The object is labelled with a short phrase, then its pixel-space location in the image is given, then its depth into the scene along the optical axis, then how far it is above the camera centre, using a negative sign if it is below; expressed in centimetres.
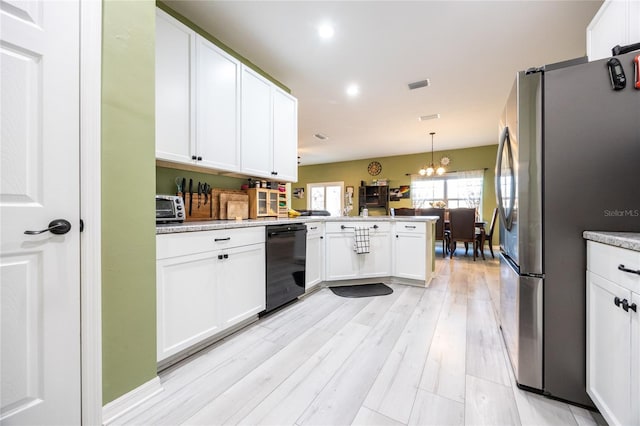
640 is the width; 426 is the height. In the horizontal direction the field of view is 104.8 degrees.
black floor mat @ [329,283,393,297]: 287 -95
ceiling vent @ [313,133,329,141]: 545 +173
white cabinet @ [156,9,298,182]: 180 +91
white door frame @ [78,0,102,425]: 106 +2
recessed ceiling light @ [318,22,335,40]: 217 +164
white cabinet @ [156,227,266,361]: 143 -48
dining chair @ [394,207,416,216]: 577 +1
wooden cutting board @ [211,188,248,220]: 239 +11
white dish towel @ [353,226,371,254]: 310 -35
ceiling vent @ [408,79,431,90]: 312 +166
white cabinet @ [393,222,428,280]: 306 -48
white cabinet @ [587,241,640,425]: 87 -49
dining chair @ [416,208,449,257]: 539 -27
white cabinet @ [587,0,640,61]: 132 +111
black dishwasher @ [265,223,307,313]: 221 -48
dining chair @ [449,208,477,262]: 485 -27
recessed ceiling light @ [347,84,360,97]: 327 +168
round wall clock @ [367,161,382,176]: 791 +143
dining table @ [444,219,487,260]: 510 -37
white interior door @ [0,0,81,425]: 90 +1
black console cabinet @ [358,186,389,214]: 764 +49
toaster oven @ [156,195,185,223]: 165 +2
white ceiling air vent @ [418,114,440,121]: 427 +169
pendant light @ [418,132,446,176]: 577 +99
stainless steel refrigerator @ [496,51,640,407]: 117 +9
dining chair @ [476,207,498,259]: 504 -54
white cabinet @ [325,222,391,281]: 312 -53
